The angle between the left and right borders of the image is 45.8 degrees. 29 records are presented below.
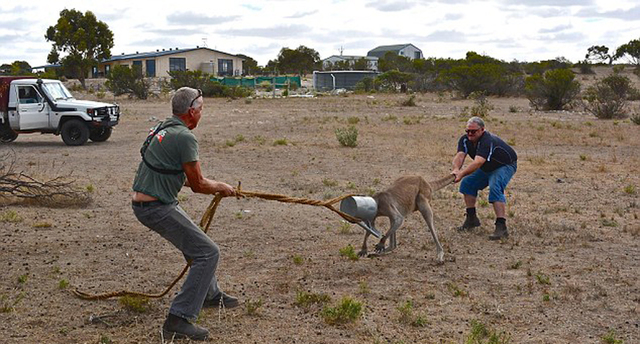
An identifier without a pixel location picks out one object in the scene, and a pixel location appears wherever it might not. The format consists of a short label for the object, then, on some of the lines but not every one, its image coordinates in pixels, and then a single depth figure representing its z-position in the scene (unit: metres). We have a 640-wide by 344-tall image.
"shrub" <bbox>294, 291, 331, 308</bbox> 6.55
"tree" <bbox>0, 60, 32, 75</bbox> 67.75
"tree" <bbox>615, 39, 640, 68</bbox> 73.62
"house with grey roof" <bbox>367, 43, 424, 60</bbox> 114.12
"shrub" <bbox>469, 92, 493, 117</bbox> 28.33
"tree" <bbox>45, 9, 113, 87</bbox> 56.47
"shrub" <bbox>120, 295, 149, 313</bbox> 6.34
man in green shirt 5.41
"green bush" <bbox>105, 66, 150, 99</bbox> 44.09
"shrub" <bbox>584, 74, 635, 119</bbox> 27.75
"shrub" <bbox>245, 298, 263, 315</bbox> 6.32
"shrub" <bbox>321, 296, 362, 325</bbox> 6.07
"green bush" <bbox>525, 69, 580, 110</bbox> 32.62
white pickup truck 19.88
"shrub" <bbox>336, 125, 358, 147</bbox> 18.67
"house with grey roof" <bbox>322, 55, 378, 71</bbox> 90.68
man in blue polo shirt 9.04
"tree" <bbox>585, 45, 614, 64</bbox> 87.53
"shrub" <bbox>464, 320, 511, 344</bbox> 5.52
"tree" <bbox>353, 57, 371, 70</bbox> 85.19
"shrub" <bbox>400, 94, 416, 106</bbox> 35.22
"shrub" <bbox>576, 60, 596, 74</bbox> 71.44
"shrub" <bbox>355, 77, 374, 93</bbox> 54.34
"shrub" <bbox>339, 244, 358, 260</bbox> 8.08
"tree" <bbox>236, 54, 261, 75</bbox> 95.44
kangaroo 8.02
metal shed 59.22
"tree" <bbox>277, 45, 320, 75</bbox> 88.50
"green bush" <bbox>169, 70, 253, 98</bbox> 46.69
